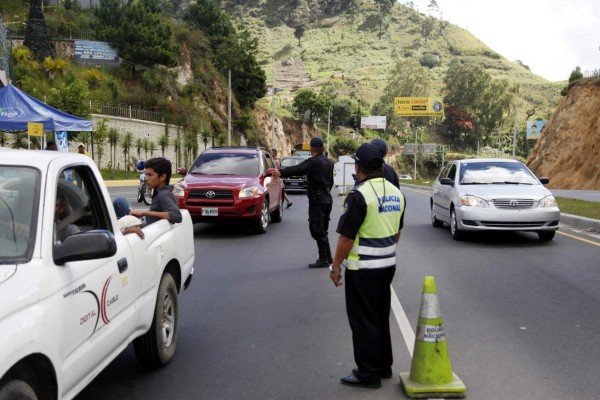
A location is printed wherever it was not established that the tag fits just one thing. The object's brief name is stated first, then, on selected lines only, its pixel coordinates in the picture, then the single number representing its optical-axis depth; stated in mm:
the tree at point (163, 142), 43747
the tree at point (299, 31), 188875
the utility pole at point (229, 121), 47969
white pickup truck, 2572
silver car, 11039
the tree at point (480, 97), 107750
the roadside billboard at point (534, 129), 82500
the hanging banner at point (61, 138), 15825
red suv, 12328
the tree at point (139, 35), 49906
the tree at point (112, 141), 39125
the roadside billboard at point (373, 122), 94125
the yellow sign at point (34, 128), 13930
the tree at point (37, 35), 44750
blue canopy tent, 14266
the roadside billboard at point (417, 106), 84562
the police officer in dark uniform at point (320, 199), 9055
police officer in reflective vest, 4160
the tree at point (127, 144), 40812
